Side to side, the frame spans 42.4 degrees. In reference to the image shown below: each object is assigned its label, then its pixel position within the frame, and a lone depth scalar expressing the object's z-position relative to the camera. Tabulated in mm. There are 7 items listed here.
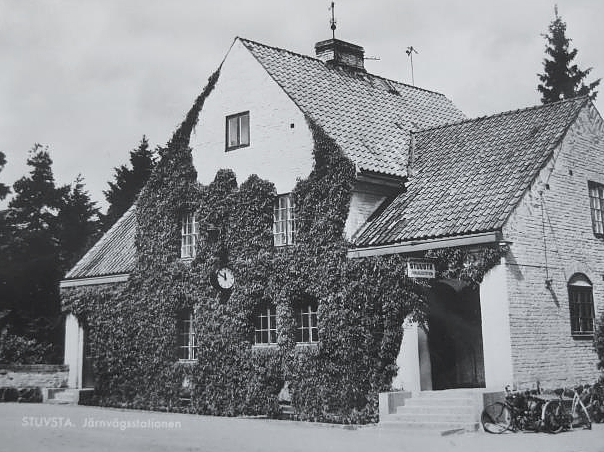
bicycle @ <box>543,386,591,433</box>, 15539
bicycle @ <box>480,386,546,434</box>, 15672
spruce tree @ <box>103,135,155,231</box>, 45469
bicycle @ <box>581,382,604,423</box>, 17391
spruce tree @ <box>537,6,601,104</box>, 39312
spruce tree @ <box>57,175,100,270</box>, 45969
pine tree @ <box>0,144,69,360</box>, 34781
